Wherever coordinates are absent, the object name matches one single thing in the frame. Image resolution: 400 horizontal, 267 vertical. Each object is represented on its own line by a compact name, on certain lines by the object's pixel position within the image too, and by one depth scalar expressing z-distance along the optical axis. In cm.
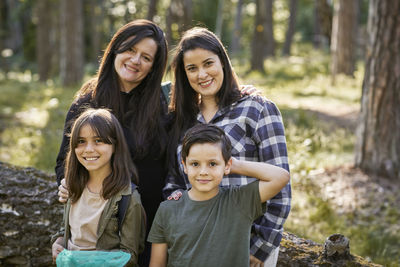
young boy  243
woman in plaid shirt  271
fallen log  329
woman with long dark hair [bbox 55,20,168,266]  317
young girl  270
